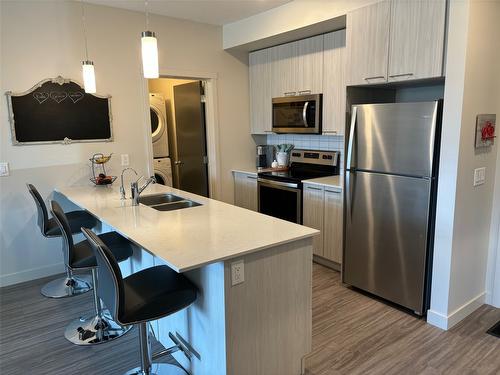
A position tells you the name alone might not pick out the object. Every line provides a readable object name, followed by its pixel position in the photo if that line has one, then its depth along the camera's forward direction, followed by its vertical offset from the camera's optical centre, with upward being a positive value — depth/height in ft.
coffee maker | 16.55 -1.33
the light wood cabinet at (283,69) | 13.91 +2.18
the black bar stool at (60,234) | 10.32 -2.87
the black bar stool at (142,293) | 5.63 -2.73
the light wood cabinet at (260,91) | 15.12 +1.48
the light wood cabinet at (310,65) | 12.94 +2.16
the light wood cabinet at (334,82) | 12.21 +1.47
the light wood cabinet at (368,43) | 9.50 +2.16
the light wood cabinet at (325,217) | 11.73 -2.99
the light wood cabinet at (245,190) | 15.06 -2.65
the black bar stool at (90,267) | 7.84 -2.91
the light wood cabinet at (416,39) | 8.38 +2.01
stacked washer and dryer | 17.67 -0.57
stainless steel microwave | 13.15 +0.45
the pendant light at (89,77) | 9.68 +1.36
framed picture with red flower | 8.51 -0.15
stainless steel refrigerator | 8.66 -1.84
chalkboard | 11.35 +0.49
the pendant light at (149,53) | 7.17 +1.45
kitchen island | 6.01 -2.77
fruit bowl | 12.30 -1.70
